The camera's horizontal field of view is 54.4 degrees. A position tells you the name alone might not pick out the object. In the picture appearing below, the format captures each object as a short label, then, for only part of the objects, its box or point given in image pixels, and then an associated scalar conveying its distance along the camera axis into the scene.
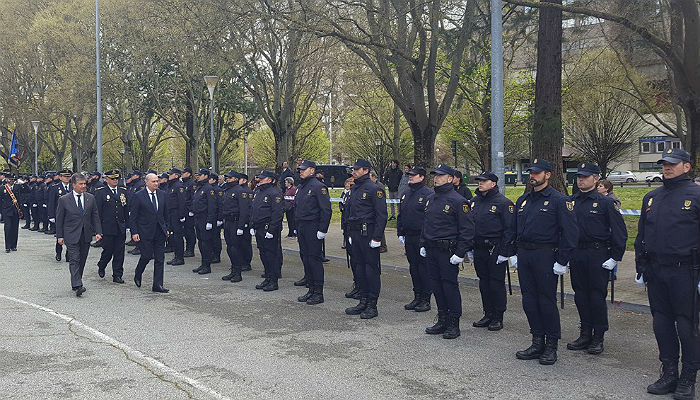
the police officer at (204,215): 13.41
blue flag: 38.23
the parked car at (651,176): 60.30
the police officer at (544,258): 6.97
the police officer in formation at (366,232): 9.20
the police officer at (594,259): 7.29
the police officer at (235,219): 12.31
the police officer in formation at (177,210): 14.77
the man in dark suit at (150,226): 10.94
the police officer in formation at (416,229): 9.53
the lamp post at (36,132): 40.19
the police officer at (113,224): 12.00
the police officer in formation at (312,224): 10.09
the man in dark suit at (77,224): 10.88
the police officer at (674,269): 5.77
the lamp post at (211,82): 21.97
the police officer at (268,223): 11.34
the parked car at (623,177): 61.66
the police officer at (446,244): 7.93
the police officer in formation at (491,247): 8.31
